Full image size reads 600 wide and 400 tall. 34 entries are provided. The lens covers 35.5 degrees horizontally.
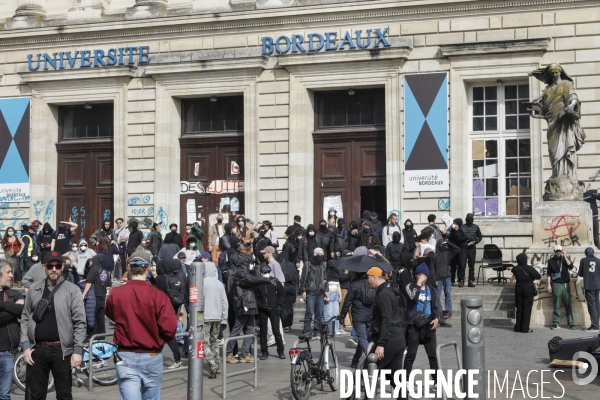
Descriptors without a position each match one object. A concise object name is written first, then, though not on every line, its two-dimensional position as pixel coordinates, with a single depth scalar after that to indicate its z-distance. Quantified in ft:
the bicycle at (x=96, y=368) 47.50
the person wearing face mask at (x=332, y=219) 80.56
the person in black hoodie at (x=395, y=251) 68.49
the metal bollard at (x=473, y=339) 35.09
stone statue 66.85
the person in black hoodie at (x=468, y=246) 71.82
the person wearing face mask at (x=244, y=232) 55.72
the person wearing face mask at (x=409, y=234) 75.29
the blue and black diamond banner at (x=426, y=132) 86.07
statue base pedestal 64.95
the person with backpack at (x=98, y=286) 58.13
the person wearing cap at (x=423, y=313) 41.65
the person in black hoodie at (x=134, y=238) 83.92
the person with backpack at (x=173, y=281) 54.90
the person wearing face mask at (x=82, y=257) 68.80
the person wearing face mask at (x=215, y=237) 82.23
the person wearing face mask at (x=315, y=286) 59.16
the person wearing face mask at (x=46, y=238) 80.44
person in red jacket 30.25
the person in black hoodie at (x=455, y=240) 72.49
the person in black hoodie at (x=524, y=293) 62.13
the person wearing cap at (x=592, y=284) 62.13
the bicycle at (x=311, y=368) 41.91
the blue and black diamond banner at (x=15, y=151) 100.32
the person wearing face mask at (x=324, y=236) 75.15
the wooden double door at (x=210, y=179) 94.99
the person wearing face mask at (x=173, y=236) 83.10
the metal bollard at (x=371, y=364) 33.88
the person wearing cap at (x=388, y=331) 37.50
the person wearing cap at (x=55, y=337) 33.35
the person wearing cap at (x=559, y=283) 63.05
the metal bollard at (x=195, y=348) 33.12
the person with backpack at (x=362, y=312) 47.21
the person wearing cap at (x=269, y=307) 54.08
